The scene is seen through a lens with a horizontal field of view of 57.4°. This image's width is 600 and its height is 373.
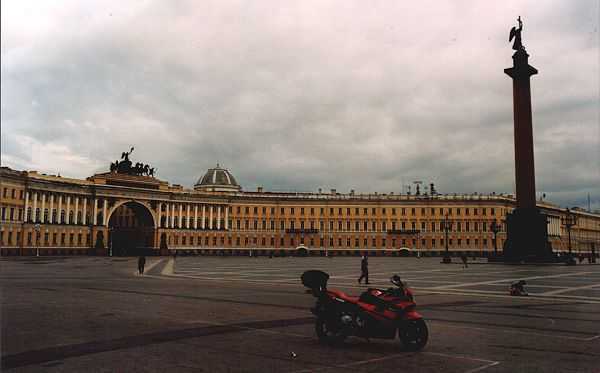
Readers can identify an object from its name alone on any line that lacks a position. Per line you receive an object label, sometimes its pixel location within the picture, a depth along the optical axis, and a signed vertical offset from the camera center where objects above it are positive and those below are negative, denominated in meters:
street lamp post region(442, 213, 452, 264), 59.36 -1.39
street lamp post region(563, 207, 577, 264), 59.65 +2.95
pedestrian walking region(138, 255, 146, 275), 35.66 -1.23
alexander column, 48.59 +4.31
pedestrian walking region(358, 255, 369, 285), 26.67 -1.09
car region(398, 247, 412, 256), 115.84 -0.87
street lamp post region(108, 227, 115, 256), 102.15 +1.96
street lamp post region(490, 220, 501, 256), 57.62 +2.15
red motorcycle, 9.52 -1.20
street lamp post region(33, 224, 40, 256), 87.89 +1.36
